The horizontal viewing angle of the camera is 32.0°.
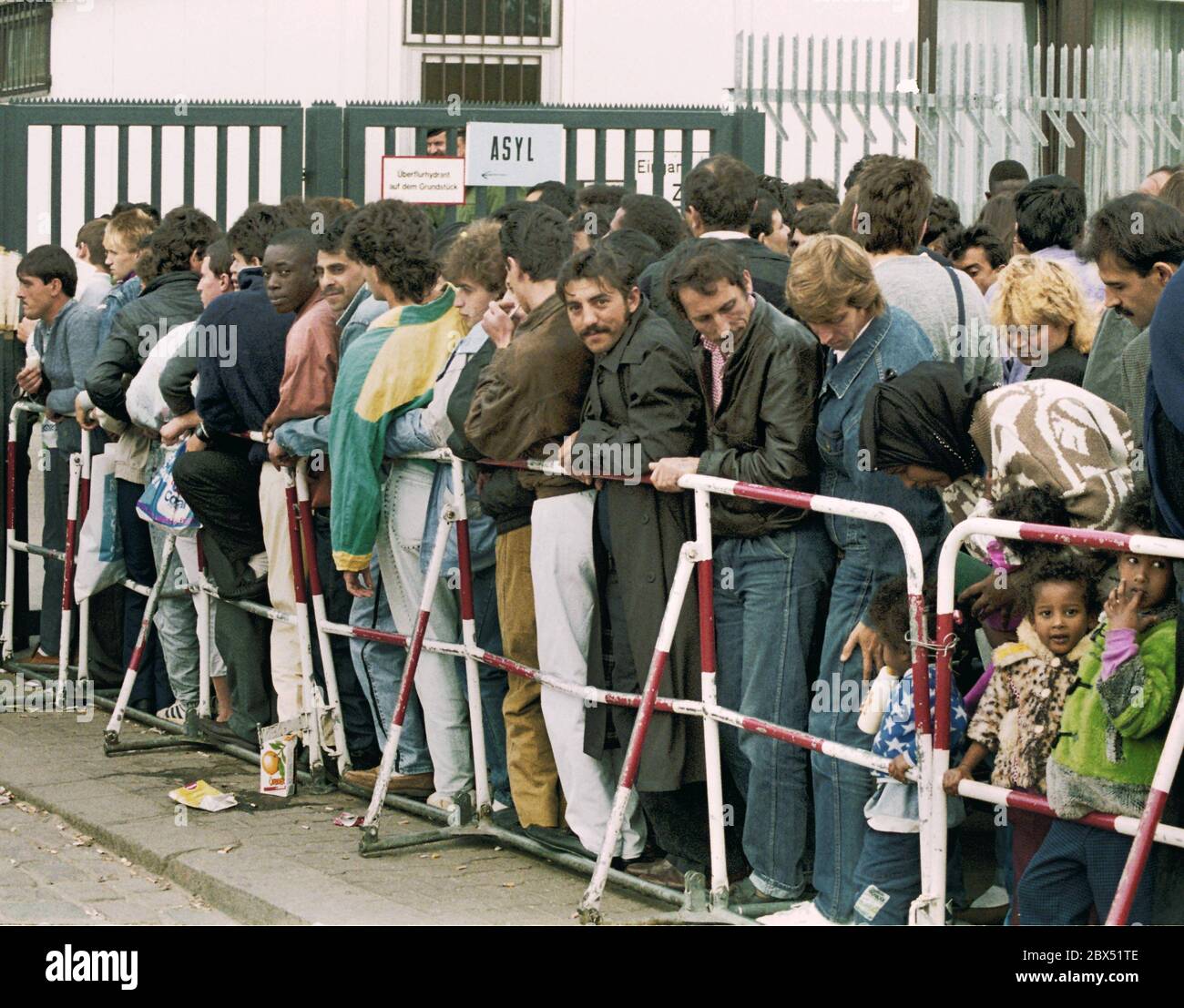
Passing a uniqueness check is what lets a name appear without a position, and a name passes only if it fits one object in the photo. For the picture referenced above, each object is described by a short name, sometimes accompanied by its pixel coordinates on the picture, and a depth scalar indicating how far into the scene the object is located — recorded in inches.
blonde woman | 243.8
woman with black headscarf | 206.4
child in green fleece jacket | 183.9
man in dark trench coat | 240.4
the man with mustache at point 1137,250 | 204.8
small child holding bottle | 211.2
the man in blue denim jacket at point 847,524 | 223.0
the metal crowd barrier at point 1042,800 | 174.2
